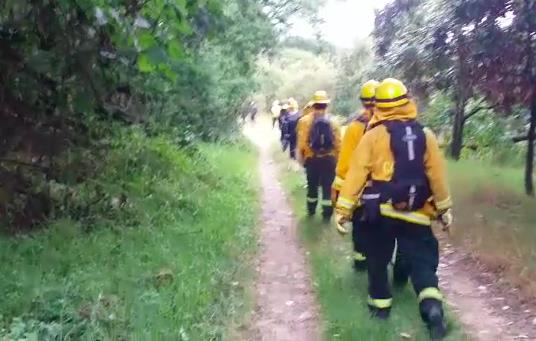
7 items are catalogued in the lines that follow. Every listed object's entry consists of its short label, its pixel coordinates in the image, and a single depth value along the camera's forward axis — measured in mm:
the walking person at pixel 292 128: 23109
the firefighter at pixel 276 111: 33872
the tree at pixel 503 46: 11188
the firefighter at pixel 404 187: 6059
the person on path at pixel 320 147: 10742
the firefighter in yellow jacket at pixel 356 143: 7828
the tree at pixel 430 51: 12734
